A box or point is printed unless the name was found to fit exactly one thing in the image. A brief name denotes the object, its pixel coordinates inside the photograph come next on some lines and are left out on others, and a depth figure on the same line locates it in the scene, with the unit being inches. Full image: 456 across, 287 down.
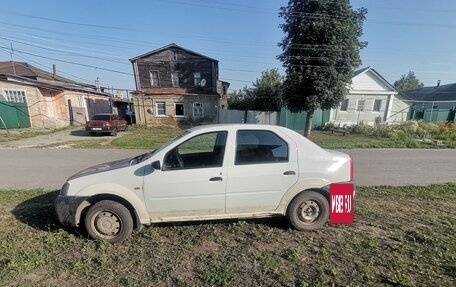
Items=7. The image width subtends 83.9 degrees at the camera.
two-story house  1002.1
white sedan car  138.8
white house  989.2
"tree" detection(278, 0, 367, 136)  579.8
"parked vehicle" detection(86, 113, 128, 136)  678.5
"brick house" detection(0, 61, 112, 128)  741.9
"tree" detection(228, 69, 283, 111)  1254.3
